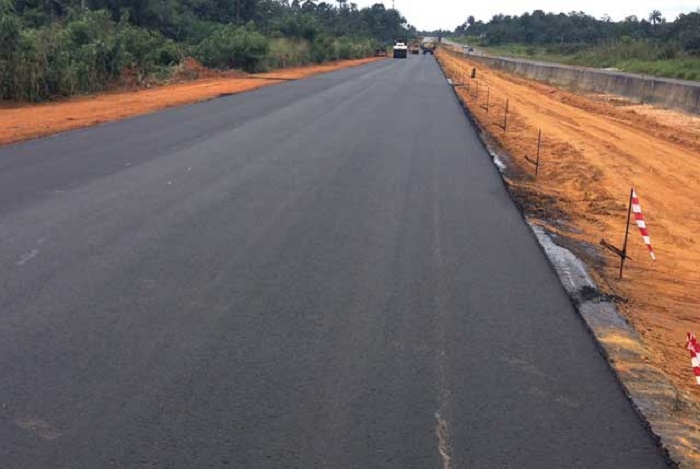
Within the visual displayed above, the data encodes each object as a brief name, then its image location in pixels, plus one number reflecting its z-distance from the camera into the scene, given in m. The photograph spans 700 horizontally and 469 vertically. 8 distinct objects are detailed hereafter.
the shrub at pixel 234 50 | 45.19
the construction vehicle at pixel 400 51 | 92.19
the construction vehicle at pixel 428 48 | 123.03
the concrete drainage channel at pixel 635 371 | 4.54
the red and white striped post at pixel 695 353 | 4.95
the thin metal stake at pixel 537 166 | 15.00
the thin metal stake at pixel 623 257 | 8.32
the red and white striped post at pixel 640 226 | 8.14
